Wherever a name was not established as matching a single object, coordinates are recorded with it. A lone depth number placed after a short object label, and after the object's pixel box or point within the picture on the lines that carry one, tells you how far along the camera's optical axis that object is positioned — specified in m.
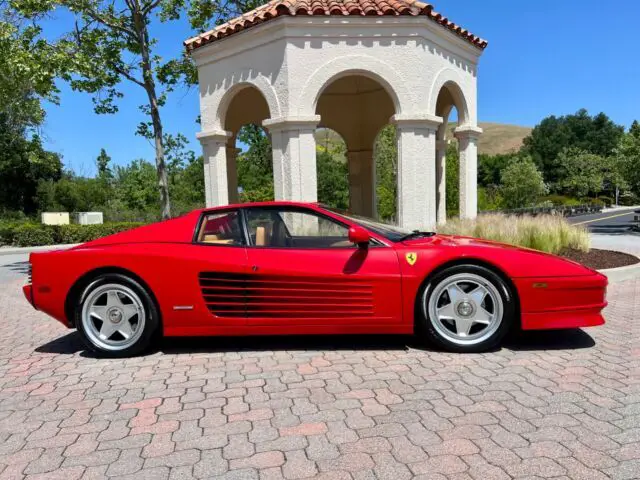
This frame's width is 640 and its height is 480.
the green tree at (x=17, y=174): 31.27
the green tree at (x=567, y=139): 86.94
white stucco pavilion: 8.75
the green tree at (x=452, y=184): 19.16
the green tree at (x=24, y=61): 9.66
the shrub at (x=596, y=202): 48.08
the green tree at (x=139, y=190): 55.16
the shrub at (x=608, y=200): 64.75
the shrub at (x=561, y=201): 51.78
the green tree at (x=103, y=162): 82.89
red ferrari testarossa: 3.96
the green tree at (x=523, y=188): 40.41
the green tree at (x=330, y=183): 40.19
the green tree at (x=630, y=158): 17.73
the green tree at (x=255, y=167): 29.75
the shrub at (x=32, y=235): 20.61
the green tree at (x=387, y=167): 22.66
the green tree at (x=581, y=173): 62.91
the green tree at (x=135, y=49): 11.82
